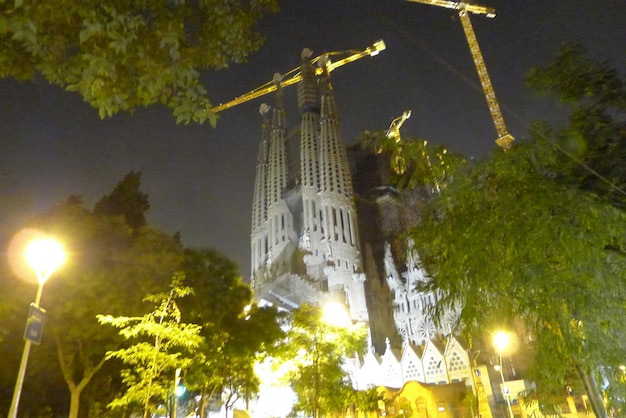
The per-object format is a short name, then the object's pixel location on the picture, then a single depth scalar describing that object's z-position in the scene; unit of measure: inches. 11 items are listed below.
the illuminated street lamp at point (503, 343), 694.5
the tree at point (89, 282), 584.4
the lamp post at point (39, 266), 287.1
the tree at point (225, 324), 706.8
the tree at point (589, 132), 314.7
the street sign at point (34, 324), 278.5
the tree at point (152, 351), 447.8
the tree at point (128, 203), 860.0
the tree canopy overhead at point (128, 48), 190.9
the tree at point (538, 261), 257.4
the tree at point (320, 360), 661.9
